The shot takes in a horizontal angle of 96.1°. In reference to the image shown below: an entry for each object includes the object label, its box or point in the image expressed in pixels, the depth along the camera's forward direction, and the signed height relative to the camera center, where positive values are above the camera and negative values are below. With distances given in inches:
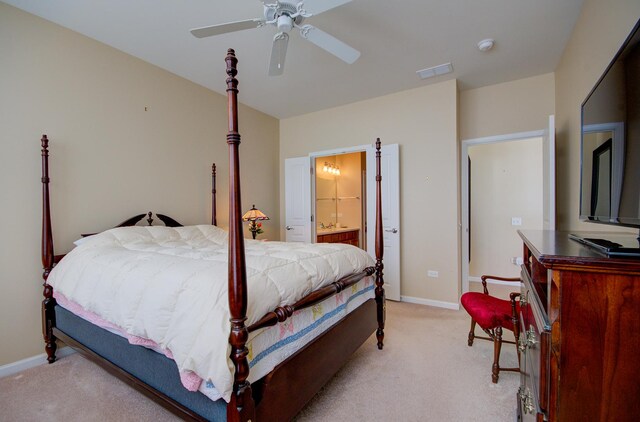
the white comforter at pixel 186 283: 47.3 -16.3
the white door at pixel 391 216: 151.9 -5.2
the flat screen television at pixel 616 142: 38.9 +9.9
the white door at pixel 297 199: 182.5 +5.5
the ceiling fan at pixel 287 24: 71.5 +49.2
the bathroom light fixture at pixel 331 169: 239.2 +32.7
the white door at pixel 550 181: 104.9 +9.1
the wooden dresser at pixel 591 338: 29.9 -14.6
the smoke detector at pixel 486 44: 107.8 +61.4
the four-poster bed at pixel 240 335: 45.1 -31.1
